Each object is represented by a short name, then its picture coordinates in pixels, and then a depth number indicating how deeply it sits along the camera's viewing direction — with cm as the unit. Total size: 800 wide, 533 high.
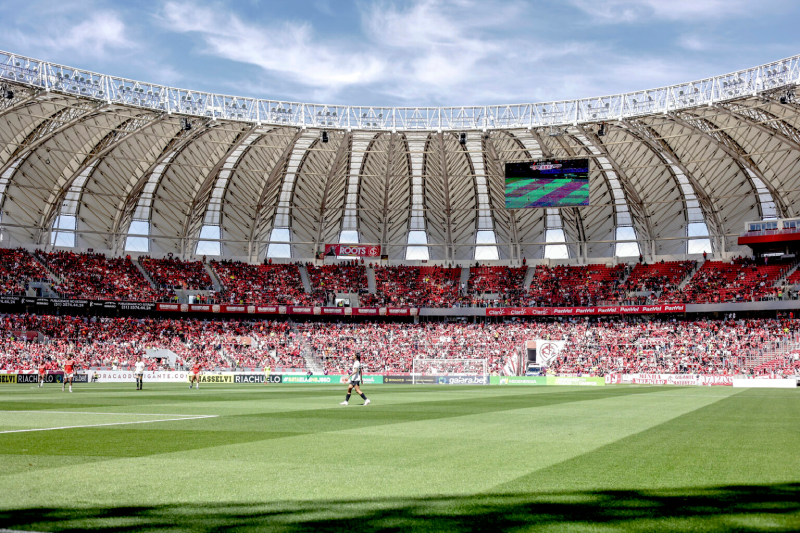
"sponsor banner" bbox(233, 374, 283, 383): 5951
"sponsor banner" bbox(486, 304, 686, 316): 7206
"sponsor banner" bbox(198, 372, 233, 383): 5856
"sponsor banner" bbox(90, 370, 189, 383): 6000
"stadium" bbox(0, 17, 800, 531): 1404
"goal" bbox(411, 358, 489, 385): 6144
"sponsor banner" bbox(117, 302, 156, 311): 7150
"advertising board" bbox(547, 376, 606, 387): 5797
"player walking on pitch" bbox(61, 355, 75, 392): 3509
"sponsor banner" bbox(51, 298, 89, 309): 6723
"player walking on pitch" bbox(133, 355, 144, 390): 3941
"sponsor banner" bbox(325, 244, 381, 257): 8394
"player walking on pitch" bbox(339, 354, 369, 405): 2497
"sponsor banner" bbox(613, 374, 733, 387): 5484
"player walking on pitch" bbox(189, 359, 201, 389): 4239
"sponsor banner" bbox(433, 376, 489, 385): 6119
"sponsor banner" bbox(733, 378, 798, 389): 5153
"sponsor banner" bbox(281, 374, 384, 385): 6038
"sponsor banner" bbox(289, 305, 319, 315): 7744
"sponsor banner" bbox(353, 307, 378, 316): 7838
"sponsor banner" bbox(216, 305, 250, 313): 7600
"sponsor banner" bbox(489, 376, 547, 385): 5959
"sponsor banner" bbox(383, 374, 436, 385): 6125
